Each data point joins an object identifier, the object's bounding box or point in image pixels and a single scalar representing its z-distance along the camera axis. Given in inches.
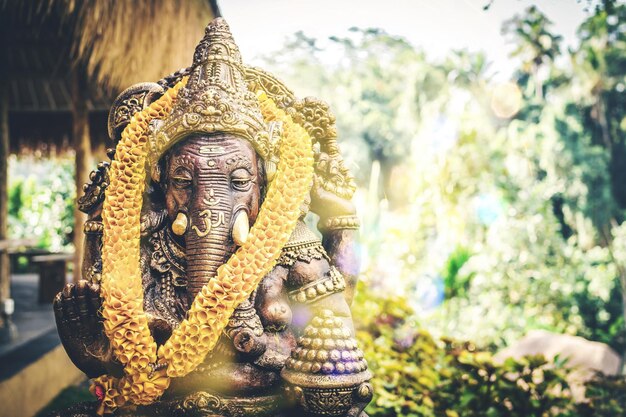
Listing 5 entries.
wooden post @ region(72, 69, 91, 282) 237.6
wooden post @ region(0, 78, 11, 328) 239.9
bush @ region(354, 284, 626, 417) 116.6
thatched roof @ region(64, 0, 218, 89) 160.9
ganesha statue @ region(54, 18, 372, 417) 71.9
